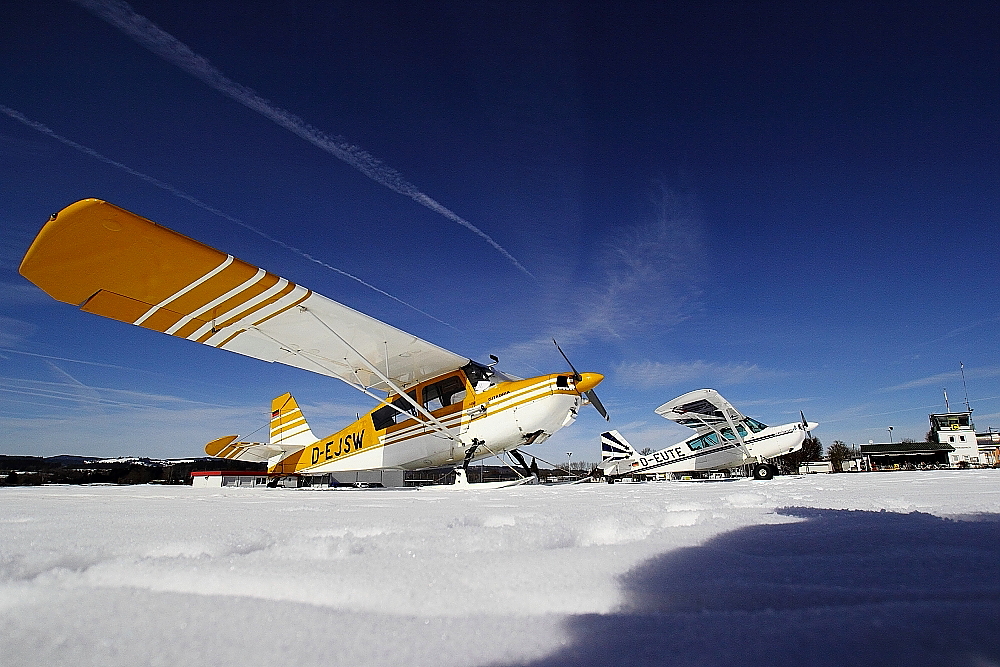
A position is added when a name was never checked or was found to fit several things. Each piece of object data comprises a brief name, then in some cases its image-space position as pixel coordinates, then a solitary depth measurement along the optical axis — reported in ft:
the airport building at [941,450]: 139.33
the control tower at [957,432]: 149.45
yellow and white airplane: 16.84
